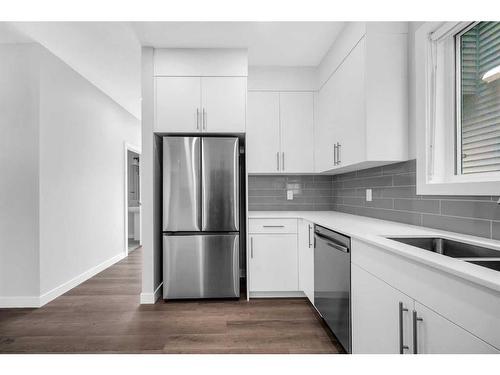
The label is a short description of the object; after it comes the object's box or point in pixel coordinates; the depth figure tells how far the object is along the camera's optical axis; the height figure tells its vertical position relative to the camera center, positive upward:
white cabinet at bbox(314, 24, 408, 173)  2.20 +0.70
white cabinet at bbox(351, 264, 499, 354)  0.95 -0.55
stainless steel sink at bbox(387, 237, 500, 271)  1.25 -0.31
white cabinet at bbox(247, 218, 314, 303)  3.05 -0.67
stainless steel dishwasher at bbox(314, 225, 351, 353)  1.86 -0.66
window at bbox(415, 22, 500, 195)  1.63 +0.50
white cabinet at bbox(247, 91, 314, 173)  3.45 +0.65
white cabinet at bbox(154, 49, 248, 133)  3.06 +1.01
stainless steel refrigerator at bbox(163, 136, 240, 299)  3.03 -0.34
